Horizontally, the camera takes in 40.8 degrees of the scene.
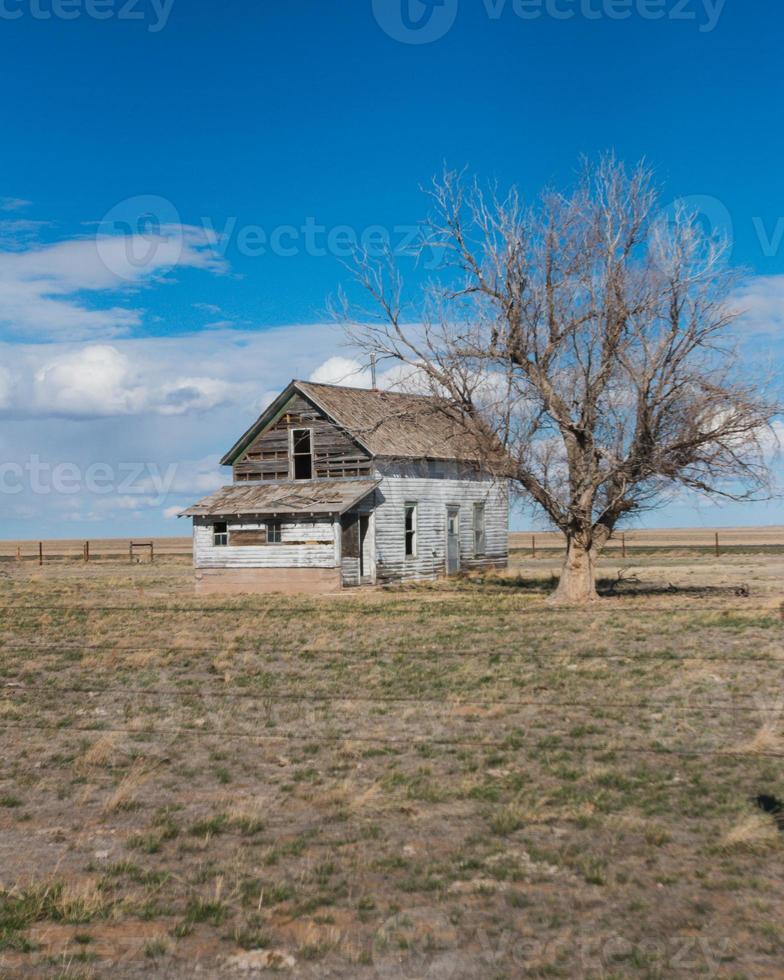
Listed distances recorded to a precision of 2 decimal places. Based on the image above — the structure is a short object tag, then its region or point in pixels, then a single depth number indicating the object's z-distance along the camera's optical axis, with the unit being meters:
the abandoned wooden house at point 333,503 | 31.05
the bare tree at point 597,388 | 23.42
